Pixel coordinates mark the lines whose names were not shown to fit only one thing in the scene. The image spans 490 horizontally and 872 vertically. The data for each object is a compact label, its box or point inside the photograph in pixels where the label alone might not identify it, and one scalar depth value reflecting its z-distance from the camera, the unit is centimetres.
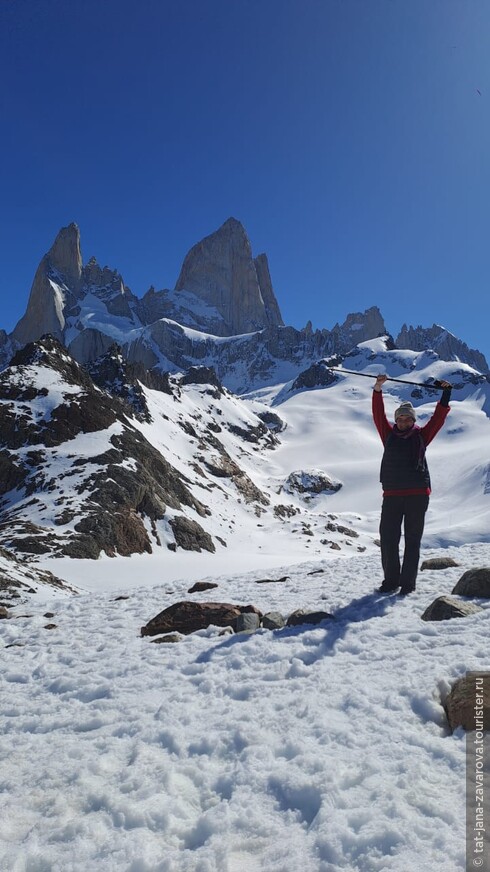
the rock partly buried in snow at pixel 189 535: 4928
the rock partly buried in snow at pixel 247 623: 870
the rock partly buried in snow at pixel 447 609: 770
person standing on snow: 984
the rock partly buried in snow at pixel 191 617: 915
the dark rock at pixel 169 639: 850
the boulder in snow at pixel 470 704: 478
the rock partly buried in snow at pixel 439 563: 1230
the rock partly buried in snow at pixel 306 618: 860
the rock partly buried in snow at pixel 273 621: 870
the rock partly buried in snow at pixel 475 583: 880
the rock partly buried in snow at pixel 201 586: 1336
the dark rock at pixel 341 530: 8588
